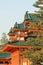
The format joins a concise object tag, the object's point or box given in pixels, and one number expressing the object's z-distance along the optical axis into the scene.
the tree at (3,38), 94.98
